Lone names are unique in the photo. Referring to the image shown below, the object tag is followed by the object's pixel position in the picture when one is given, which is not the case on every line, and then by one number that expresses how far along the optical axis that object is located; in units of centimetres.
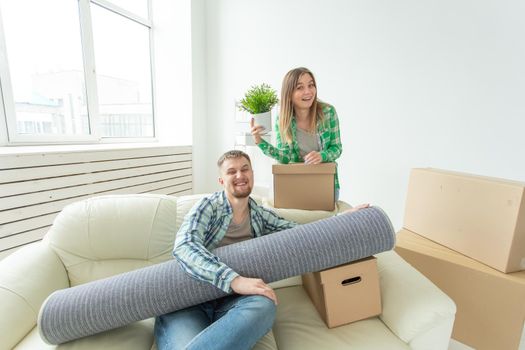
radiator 151
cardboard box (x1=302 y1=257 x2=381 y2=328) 99
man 82
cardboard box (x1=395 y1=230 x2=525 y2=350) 116
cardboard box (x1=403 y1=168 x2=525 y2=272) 114
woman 145
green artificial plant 163
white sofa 90
